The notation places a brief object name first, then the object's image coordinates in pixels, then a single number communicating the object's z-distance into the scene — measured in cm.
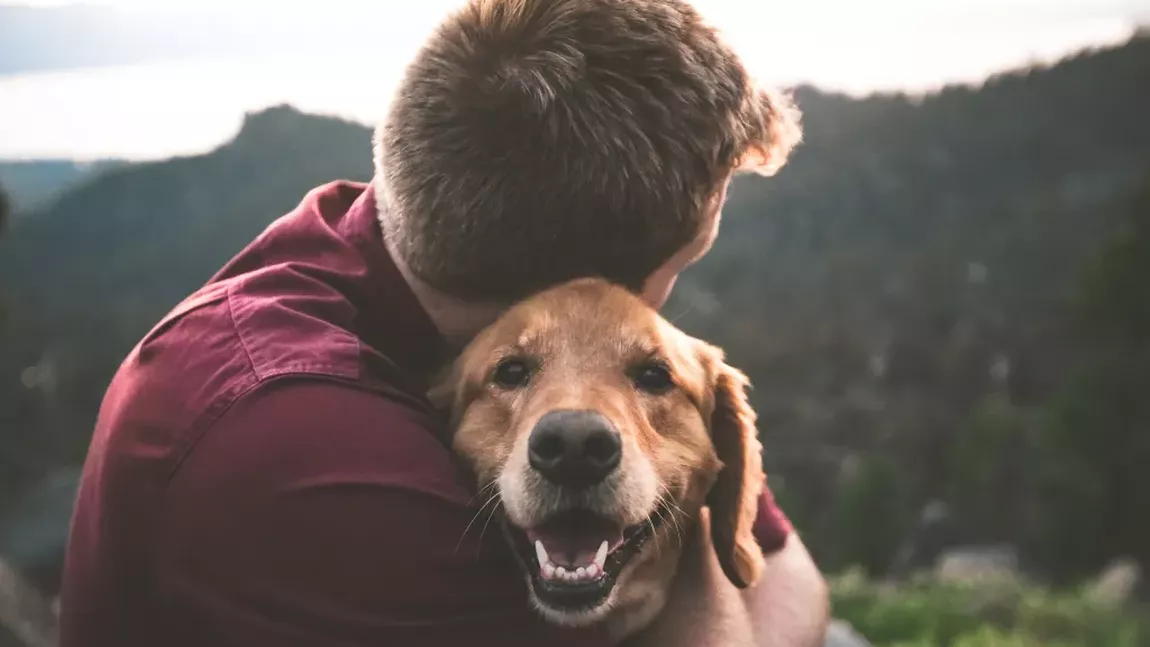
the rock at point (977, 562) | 504
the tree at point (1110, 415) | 476
